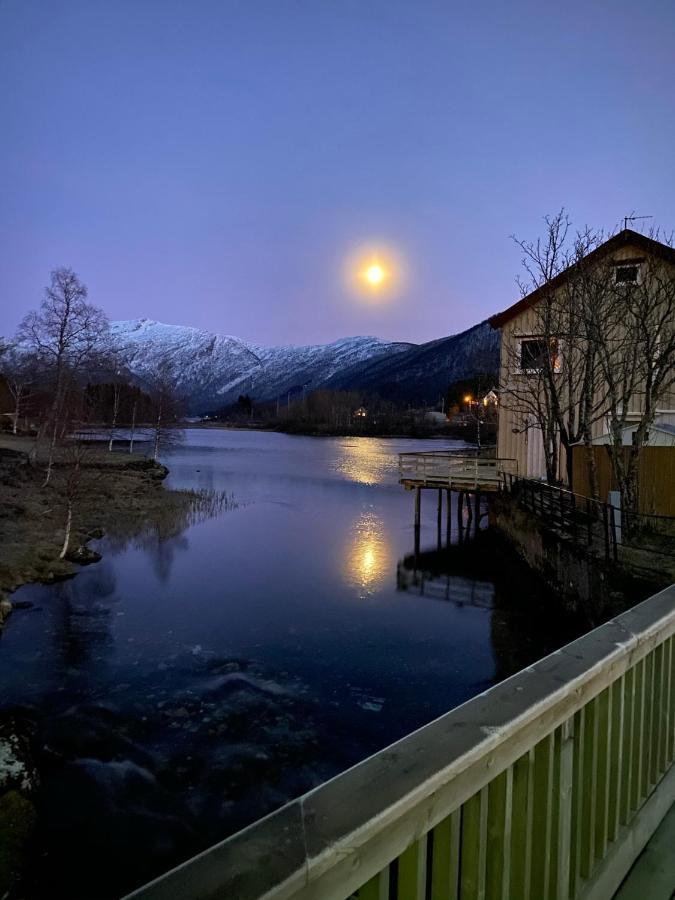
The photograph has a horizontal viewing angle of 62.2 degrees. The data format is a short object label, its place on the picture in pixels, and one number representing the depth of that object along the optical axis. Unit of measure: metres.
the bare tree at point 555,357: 16.97
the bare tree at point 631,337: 14.03
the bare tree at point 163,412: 53.34
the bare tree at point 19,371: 41.94
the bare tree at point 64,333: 32.28
